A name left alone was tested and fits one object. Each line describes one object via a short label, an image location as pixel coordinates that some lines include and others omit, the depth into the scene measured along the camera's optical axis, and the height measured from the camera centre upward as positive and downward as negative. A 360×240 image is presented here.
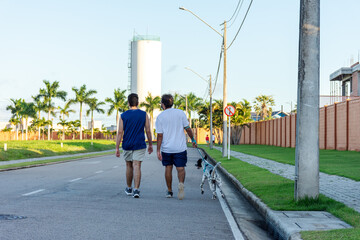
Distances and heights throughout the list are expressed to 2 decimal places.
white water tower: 117.81 +15.78
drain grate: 7.08 -1.23
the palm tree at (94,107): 91.56 +4.90
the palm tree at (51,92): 86.81 +7.15
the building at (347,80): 45.38 +5.67
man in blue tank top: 9.93 -0.04
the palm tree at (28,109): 91.75 +4.34
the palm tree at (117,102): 93.69 +6.00
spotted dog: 10.09 -0.82
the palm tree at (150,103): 99.71 +6.25
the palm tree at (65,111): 91.56 +4.09
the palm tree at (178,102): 96.68 +6.44
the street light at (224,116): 27.80 +1.08
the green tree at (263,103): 101.43 +6.76
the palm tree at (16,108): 100.99 +4.95
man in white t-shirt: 9.66 -0.09
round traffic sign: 25.20 +1.27
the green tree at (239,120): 70.50 +2.25
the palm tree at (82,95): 90.69 +6.99
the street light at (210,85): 46.84 +5.32
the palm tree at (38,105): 89.88 +5.00
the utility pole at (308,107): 8.17 +0.49
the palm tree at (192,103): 99.25 +6.49
